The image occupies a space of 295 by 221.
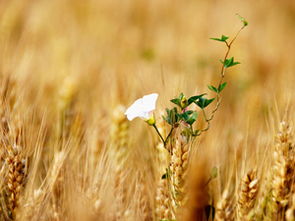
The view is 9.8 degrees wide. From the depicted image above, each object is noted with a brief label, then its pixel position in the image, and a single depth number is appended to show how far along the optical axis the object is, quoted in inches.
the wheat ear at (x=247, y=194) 66.8
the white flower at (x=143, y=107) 65.2
